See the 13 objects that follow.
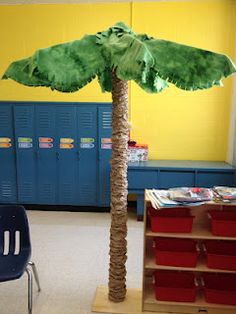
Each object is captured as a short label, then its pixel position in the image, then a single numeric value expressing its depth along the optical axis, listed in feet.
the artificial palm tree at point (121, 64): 5.55
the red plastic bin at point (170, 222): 7.04
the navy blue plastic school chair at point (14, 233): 7.36
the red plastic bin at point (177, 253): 7.14
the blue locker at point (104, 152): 13.53
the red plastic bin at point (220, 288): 7.27
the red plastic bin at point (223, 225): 6.89
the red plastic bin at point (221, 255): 7.04
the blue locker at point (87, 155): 13.62
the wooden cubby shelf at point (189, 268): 7.06
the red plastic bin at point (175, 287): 7.38
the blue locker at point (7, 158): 13.96
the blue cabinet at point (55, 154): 13.67
